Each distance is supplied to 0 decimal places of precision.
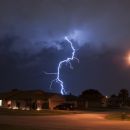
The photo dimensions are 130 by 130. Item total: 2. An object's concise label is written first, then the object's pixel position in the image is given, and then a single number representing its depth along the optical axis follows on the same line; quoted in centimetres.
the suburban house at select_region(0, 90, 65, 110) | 3297
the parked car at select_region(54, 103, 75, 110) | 3052
